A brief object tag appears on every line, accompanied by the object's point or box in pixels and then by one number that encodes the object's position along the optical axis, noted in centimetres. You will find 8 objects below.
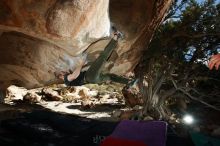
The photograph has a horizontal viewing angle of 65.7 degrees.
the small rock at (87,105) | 1001
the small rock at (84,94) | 1199
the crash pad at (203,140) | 368
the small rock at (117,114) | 852
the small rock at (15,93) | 1097
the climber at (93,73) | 403
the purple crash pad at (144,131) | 355
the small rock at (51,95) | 1110
